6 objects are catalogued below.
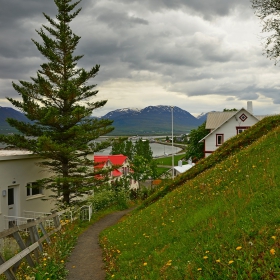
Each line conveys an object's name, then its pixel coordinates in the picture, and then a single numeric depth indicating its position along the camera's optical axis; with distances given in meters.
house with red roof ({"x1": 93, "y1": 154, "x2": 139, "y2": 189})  50.91
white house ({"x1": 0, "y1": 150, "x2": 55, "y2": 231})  20.50
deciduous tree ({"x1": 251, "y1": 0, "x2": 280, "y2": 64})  21.14
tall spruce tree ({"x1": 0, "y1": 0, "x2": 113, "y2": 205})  22.69
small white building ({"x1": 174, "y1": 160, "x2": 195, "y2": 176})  44.09
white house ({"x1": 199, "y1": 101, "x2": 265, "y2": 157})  40.32
